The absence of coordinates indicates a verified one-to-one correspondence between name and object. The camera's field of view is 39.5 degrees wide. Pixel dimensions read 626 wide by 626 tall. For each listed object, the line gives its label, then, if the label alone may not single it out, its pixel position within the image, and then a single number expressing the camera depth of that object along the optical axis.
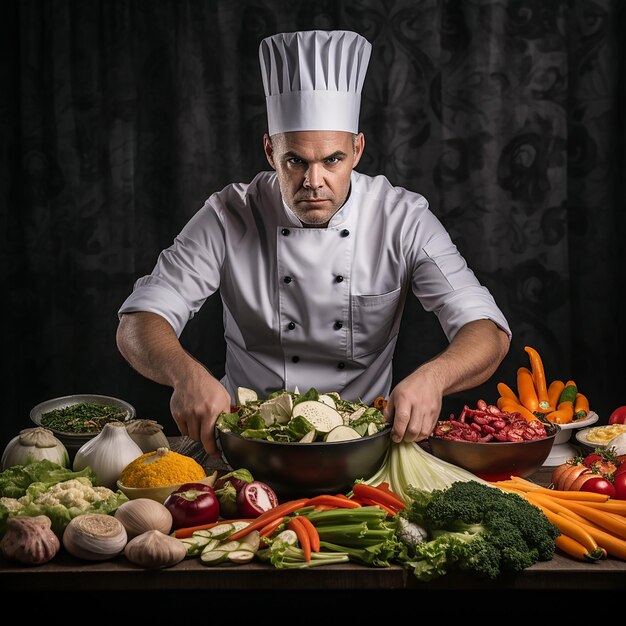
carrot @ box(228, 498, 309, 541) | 1.70
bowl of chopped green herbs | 2.29
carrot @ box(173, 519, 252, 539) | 1.72
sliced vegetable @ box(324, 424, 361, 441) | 1.88
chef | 2.55
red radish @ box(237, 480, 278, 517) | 1.82
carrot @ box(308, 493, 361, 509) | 1.79
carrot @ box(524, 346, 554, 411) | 2.56
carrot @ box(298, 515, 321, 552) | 1.66
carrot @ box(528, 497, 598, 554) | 1.65
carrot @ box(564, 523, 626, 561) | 1.65
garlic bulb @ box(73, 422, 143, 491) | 1.99
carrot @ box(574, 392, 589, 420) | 2.46
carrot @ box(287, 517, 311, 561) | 1.63
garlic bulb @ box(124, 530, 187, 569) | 1.61
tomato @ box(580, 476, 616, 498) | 1.89
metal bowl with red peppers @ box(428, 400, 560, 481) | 2.01
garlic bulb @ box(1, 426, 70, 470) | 2.05
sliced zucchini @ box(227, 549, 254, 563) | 1.64
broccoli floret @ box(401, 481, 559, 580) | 1.58
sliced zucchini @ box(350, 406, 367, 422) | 1.99
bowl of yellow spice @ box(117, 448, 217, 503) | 1.87
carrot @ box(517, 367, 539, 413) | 2.57
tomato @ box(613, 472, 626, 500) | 1.90
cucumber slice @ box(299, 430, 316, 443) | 1.87
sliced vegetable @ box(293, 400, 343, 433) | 1.90
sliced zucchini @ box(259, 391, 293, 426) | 1.94
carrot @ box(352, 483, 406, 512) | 1.82
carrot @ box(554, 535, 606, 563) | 1.64
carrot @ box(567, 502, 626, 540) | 1.69
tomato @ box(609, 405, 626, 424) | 2.47
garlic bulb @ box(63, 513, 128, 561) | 1.64
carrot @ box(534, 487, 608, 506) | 1.83
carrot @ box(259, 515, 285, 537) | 1.71
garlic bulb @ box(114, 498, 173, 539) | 1.70
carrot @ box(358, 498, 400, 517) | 1.78
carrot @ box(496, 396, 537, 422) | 2.37
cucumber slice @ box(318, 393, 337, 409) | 2.00
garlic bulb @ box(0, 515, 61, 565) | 1.64
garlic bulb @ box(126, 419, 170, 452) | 2.19
